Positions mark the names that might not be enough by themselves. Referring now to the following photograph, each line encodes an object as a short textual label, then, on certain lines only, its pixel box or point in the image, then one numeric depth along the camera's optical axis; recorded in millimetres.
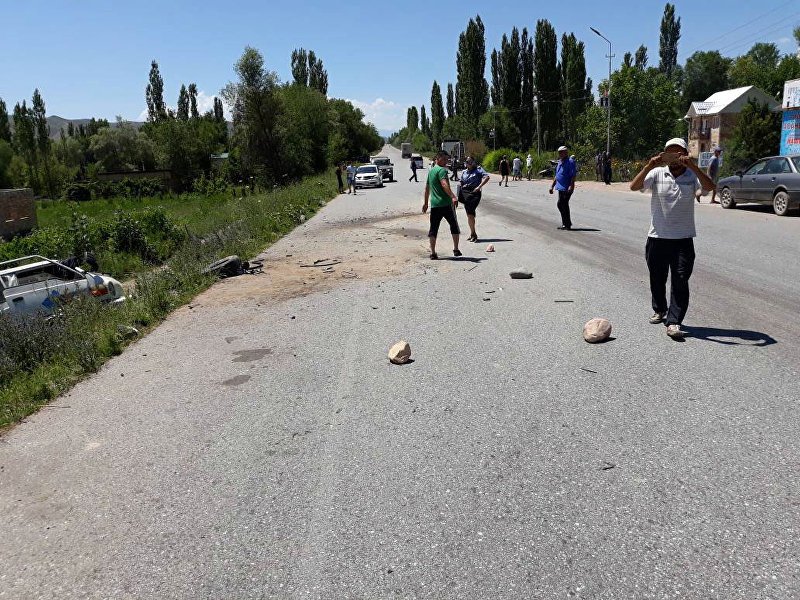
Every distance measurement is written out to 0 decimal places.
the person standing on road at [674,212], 6004
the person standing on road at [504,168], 40144
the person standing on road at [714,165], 23828
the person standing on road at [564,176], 14227
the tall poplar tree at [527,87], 71812
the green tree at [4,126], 85450
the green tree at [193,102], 106312
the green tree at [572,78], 68562
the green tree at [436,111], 144000
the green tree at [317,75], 97875
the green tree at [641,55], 108875
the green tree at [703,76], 99875
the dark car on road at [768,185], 17578
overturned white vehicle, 9875
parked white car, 44875
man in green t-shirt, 11289
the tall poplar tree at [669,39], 96438
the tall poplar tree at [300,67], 95688
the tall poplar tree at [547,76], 66125
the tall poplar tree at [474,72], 84438
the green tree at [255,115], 57750
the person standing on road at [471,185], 13109
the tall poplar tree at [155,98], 95688
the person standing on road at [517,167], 46916
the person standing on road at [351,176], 39991
